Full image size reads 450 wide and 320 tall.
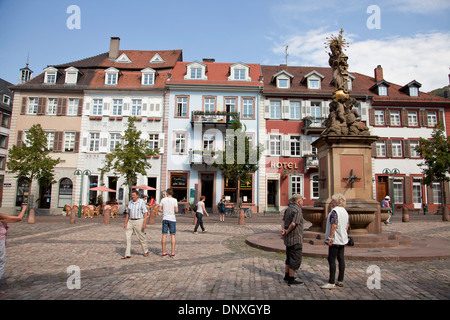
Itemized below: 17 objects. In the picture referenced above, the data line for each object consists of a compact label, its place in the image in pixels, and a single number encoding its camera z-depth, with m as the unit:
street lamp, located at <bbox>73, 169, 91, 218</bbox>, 22.09
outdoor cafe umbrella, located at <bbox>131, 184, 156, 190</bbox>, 24.18
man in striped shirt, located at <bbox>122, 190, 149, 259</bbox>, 7.77
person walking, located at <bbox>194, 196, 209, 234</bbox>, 13.44
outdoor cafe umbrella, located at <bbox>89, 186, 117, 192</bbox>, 23.78
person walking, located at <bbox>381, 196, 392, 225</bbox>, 19.54
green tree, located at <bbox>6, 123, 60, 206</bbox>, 23.20
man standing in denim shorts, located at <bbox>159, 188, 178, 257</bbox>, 7.89
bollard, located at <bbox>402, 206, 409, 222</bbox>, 19.27
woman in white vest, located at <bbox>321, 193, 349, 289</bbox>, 4.99
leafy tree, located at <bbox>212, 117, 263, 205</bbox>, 23.91
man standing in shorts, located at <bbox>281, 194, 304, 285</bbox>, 5.24
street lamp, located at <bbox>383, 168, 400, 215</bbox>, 26.67
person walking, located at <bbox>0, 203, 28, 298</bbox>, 4.66
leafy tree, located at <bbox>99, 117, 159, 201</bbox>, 22.95
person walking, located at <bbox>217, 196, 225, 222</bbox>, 20.11
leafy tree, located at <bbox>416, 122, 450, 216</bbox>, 22.41
